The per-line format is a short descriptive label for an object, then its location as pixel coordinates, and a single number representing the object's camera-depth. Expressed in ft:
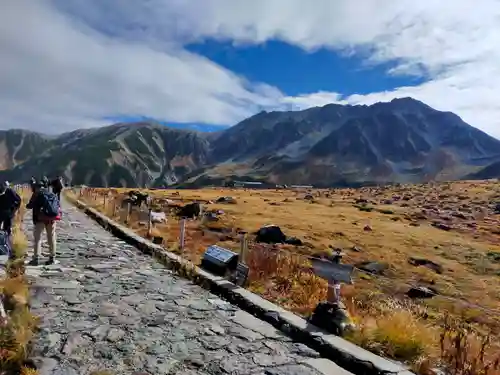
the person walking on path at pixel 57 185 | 57.93
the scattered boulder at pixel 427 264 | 86.28
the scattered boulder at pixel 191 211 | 108.37
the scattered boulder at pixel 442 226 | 149.48
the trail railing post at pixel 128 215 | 74.74
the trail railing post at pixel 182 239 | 48.73
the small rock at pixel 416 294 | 59.00
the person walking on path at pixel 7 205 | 45.68
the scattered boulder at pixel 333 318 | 24.60
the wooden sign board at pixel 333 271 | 25.17
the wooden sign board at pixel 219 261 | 37.22
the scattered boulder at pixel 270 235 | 90.53
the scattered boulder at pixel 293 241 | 90.63
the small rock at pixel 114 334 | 22.58
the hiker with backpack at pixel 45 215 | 39.32
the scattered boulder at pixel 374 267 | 76.13
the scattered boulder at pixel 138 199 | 113.72
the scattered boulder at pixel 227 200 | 179.54
